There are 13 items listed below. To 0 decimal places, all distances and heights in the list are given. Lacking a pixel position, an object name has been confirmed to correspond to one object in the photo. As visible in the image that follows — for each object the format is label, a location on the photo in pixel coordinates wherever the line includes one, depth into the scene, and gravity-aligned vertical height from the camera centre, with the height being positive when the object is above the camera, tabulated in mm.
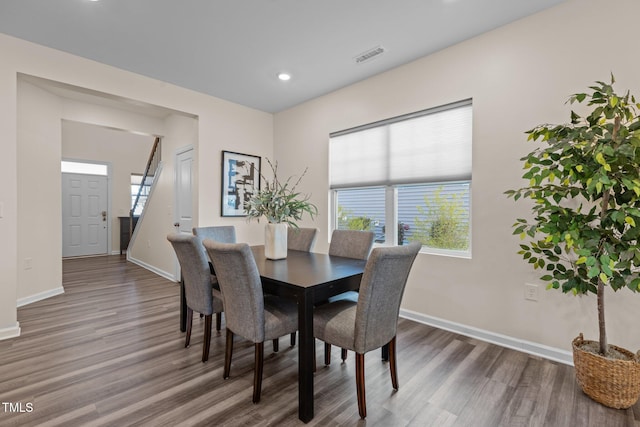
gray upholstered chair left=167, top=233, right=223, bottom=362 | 2180 -504
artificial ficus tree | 1519 +28
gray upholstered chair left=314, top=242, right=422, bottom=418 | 1566 -573
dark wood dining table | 1623 -427
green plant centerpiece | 2451 +8
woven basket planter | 1666 -956
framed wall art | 4168 +497
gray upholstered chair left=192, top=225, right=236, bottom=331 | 3017 -209
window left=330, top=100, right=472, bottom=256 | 2812 +387
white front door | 6539 -8
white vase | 2447 -216
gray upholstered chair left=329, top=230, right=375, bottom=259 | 2588 -268
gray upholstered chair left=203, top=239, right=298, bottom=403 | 1715 -546
